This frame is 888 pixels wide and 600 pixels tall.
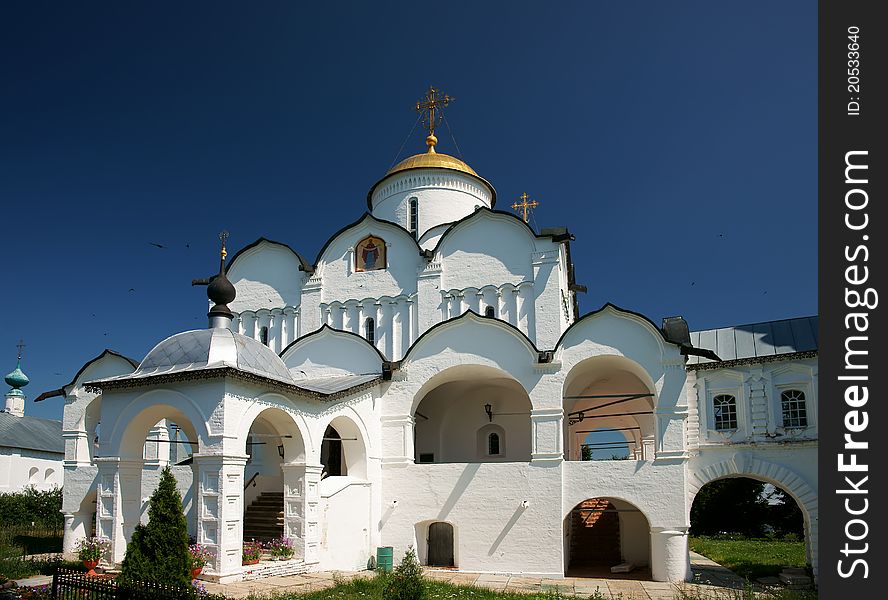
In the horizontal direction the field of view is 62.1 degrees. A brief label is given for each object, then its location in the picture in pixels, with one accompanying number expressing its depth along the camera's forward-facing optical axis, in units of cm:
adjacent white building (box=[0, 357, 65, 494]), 2914
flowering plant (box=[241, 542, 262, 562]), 1193
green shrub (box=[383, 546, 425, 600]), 809
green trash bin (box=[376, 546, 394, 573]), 1452
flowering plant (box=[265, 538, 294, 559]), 1247
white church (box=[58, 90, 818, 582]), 1243
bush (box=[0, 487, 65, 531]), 2450
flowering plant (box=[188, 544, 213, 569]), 1086
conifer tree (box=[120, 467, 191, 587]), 861
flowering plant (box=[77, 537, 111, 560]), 1214
